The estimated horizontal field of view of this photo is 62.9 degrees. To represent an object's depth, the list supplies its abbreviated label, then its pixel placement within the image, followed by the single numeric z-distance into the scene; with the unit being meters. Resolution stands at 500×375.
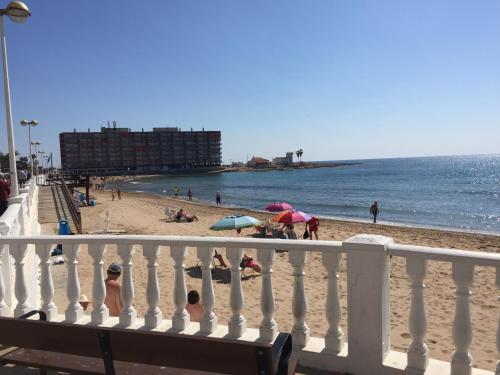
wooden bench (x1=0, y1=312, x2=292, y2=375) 1.85
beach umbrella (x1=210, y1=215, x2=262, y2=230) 13.27
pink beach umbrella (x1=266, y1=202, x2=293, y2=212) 17.75
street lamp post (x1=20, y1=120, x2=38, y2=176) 27.03
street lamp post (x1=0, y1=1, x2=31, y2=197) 6.67
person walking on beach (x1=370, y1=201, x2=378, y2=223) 26.52
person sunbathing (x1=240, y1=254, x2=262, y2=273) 9.95
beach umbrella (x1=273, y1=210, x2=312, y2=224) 14.54
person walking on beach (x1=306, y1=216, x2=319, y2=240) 16.62
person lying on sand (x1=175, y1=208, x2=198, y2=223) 24.62
